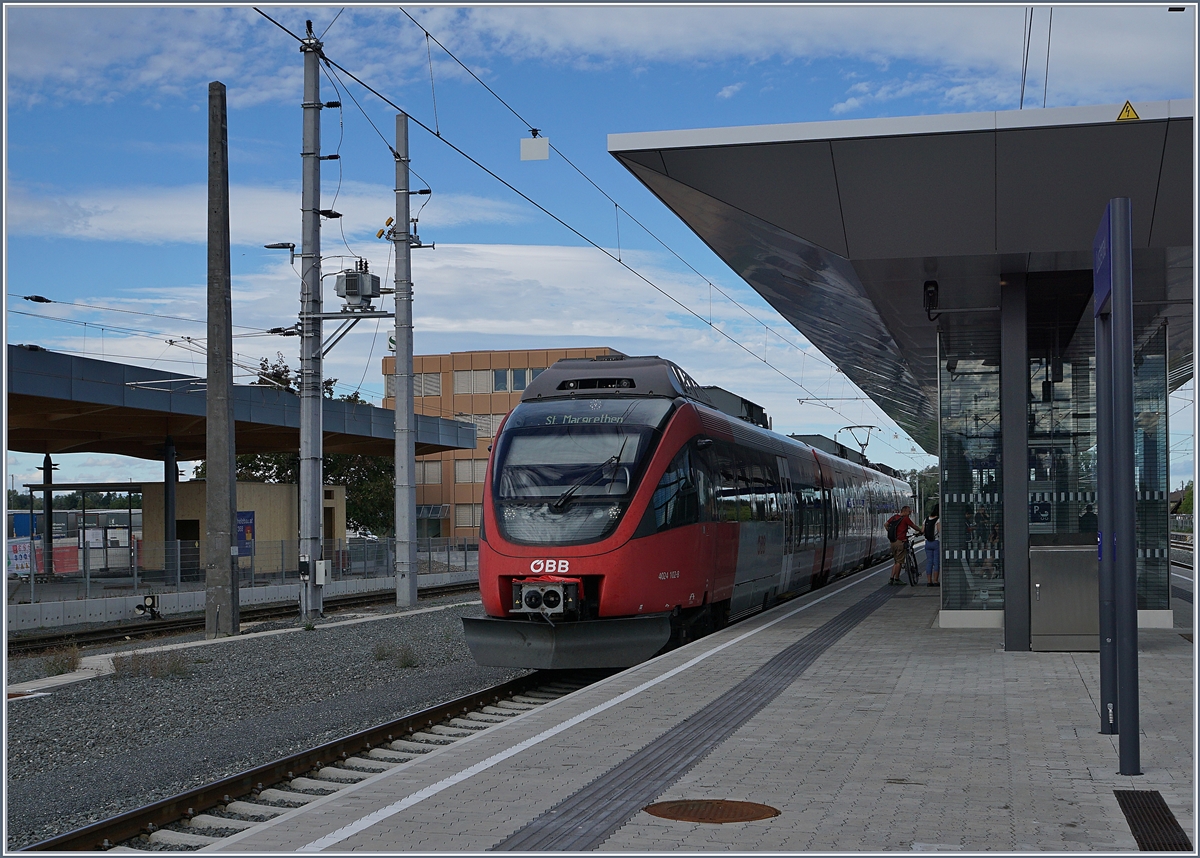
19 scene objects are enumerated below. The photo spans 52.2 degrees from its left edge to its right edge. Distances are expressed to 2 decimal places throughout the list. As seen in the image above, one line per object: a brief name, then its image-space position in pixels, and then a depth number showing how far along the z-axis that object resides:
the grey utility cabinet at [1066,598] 12.88
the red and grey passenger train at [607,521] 12.76
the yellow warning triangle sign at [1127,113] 10.73
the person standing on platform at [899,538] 25.64
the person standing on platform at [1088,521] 15.14
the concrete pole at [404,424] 25.14
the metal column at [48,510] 27.91
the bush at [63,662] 15.05
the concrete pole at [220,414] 20.31
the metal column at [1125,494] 7.00
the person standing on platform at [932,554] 24.41
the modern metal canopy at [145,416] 24.91
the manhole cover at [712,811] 6.20
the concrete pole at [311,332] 22.67
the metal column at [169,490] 32.94
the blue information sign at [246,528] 32.19
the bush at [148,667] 14.50
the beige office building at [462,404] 72.00
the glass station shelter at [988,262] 11.42
